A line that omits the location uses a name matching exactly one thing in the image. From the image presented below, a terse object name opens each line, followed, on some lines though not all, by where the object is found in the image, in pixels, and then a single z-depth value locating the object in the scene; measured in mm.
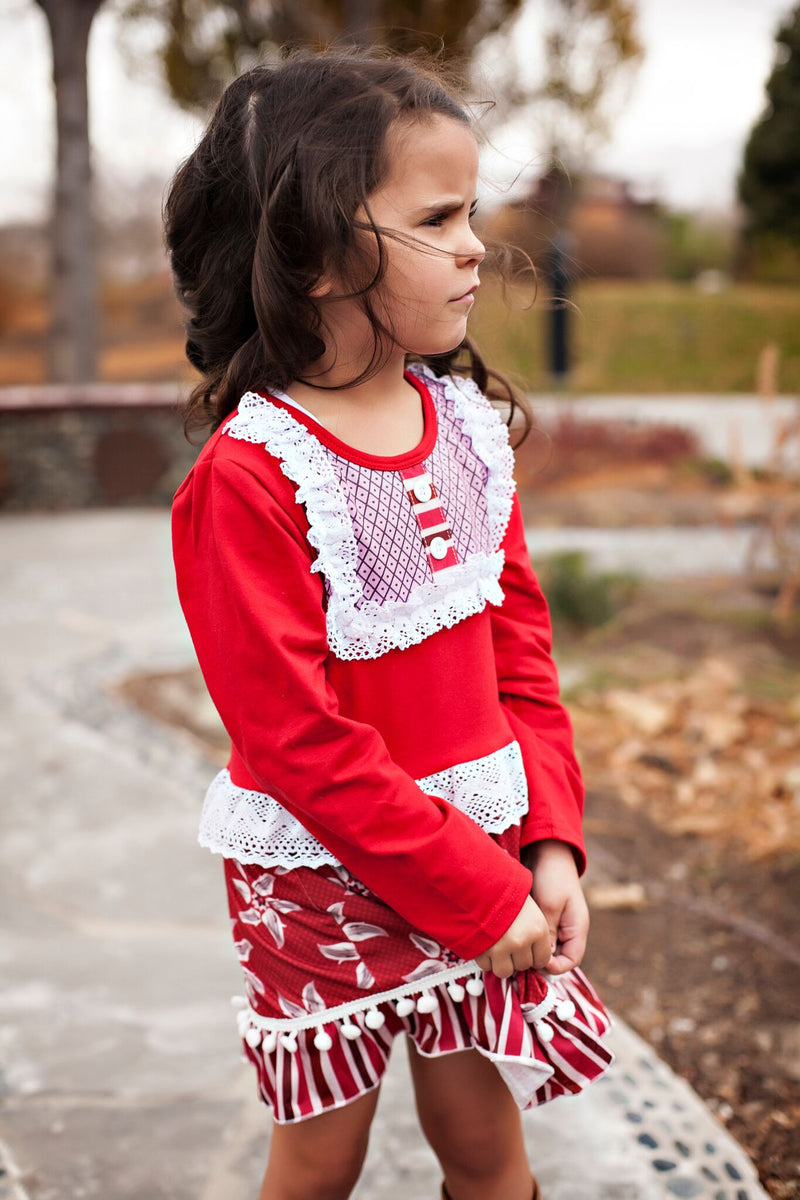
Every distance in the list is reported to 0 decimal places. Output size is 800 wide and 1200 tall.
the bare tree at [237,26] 12086
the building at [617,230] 22438
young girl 1043
